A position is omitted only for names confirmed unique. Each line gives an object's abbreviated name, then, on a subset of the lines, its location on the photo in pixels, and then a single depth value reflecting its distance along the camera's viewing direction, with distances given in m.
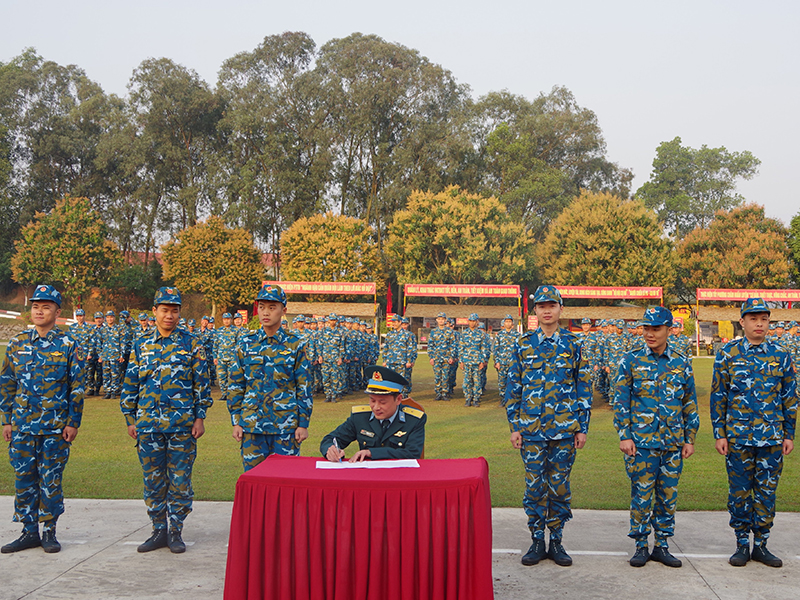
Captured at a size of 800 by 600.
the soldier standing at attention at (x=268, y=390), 5.17
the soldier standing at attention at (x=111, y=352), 14.79
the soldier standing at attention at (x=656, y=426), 4.86
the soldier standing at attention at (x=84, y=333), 14.88
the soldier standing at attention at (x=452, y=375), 16.09
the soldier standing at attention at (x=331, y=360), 15.51
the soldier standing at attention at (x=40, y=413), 5.11
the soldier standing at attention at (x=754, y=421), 4.95
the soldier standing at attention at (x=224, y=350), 15.41
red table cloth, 3.50
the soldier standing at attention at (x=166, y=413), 5.16
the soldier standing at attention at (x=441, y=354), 15.66
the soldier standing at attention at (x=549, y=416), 4.94
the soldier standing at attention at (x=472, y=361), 14.85
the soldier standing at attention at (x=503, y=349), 15.57
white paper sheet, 3.99
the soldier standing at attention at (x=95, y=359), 14.99
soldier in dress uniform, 4.39
